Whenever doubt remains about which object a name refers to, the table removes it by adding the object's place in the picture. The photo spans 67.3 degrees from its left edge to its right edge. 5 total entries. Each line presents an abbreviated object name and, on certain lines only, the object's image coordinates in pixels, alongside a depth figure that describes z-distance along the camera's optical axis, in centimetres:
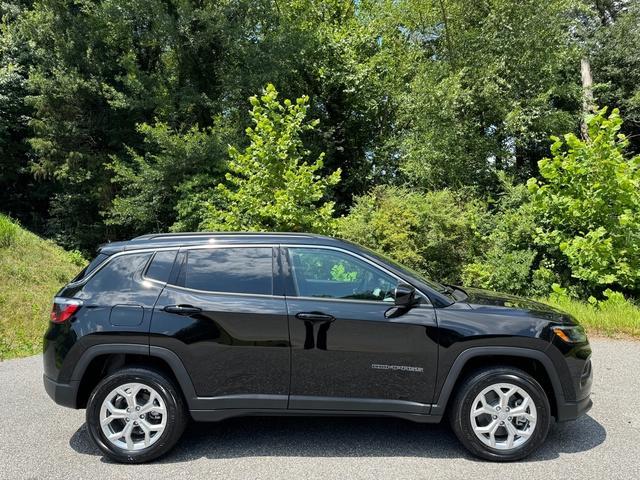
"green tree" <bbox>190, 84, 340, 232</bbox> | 1049
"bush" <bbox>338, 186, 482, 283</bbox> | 1066
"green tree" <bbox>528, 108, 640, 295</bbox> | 834
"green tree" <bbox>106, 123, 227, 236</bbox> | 1537
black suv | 371
